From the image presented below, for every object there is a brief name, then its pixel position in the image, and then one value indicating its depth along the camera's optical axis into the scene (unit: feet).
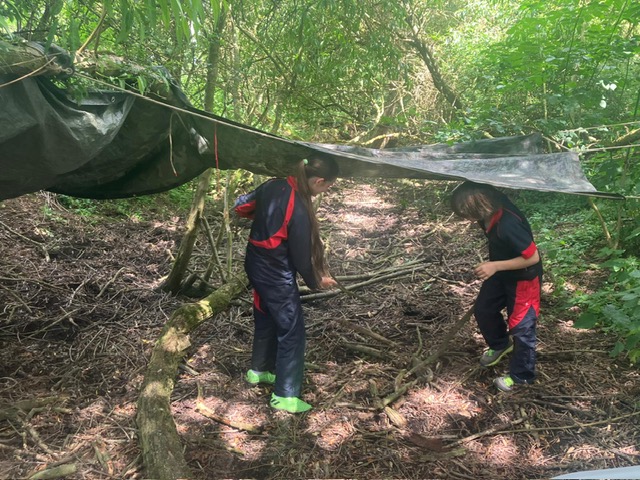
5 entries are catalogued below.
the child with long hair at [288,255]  8.13
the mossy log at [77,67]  6.08
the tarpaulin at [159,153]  6.84
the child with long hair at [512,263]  8.04
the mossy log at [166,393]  6.50
